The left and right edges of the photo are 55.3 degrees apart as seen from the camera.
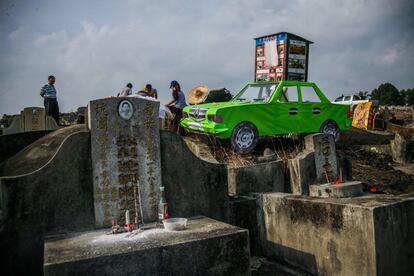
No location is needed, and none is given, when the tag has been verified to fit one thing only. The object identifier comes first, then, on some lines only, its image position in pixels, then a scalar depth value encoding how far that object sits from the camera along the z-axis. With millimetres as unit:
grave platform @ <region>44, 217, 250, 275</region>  3818
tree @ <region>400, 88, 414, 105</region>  50375
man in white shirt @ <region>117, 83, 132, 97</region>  11875
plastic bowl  4742
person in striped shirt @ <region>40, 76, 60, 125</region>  11328
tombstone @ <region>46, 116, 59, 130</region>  11533
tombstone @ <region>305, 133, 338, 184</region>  8086
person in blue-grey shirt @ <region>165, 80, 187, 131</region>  11586
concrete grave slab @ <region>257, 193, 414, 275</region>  5035
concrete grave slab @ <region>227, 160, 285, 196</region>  7555
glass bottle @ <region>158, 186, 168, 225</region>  5164
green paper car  9672
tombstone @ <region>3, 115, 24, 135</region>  11773
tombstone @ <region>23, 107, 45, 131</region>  11430
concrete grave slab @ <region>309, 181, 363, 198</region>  6660
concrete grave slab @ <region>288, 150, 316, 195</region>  7957
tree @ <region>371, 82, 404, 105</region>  46531
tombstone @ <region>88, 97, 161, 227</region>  5102
